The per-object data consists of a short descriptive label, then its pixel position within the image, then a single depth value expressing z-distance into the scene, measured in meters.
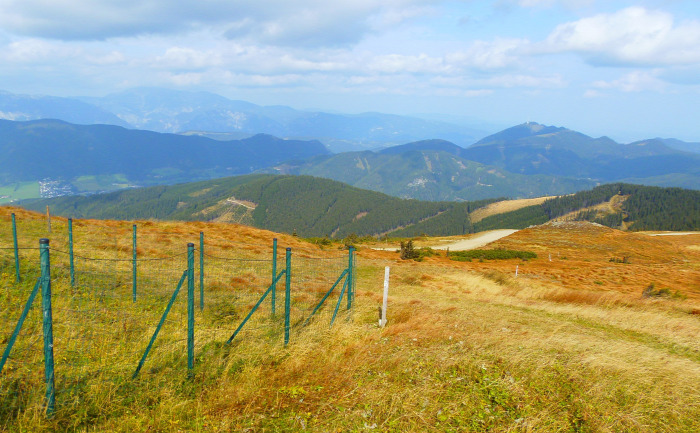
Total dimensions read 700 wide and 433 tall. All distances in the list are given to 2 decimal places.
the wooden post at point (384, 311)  10.81
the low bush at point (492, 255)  48.97
